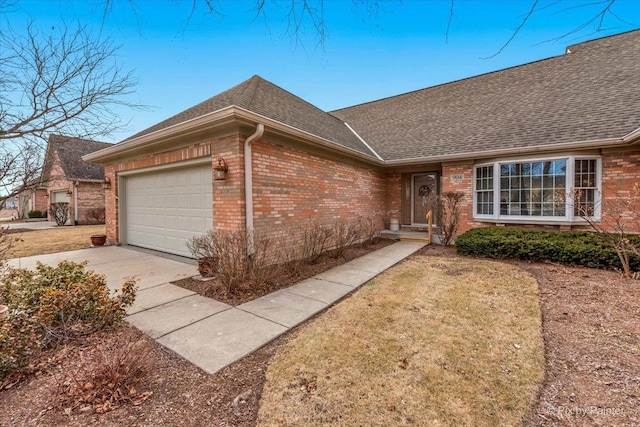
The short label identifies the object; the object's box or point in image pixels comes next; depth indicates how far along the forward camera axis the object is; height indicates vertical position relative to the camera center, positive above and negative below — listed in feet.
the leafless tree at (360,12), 6.25 +5.12
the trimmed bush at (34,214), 73.61 -1.79
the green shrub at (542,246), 19.94 -3.23
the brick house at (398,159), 19.52 +4.56
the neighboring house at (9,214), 79.06 -2.07
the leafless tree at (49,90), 16.71 +7.98
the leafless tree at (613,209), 23.17 -0.20
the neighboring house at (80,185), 57.62 +4.95
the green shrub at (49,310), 8.41 -3.88
